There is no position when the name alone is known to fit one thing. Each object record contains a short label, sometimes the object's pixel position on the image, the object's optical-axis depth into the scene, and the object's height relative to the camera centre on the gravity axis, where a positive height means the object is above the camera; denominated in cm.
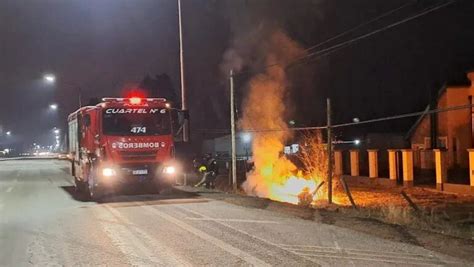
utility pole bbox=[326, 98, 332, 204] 1472 +1
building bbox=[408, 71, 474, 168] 2952 +90
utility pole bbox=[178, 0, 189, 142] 2242 +316
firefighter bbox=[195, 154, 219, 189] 2217 -75
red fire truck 1719 +31
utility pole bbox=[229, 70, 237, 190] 1927 +108
